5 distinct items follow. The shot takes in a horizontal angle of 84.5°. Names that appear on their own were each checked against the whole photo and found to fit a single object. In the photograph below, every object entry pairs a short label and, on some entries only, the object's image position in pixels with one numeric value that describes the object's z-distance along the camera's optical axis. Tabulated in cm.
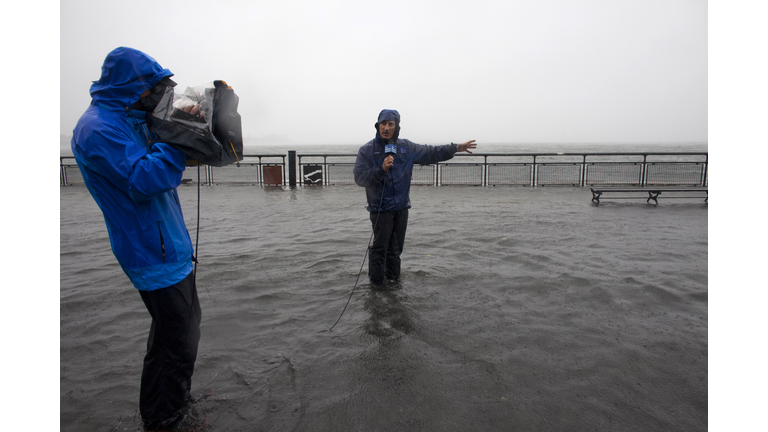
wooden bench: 983
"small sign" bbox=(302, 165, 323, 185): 1465
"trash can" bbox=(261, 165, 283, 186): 1452
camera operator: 194
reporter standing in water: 444
